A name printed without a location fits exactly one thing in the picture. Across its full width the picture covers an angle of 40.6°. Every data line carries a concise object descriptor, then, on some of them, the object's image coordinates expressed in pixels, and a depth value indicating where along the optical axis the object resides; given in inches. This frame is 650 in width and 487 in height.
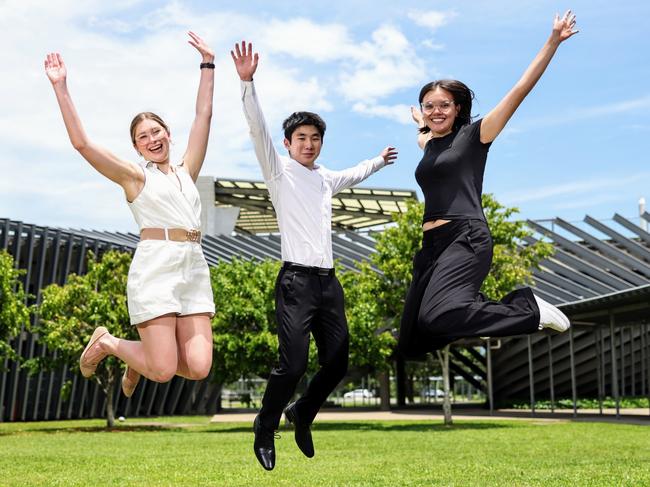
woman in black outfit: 205.3
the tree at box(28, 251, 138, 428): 1149.7
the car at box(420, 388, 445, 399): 2749.5
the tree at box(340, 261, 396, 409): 1063.6
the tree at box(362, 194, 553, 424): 1043.9
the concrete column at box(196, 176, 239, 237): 1920.5
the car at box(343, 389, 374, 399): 2850.4
